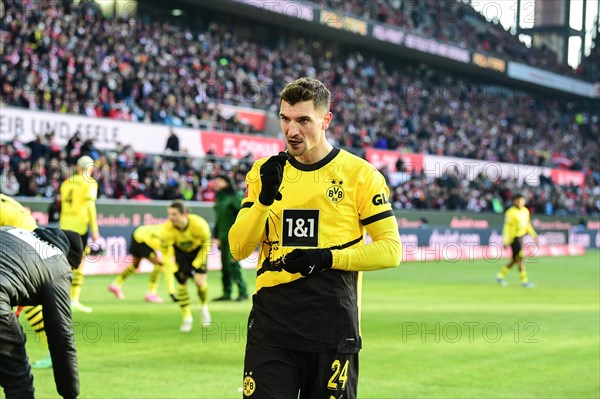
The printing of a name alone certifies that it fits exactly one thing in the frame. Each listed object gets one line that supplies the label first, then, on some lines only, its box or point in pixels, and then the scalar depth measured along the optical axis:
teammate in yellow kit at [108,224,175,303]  16.44
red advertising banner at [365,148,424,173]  39.22
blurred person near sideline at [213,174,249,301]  17.38
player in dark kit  5.92
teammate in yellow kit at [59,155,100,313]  16.02
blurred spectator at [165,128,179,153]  28.34
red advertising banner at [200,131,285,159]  31.06
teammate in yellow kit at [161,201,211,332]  13.27
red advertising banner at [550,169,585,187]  53.81
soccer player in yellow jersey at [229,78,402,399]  4.72
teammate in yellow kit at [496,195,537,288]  23.94
